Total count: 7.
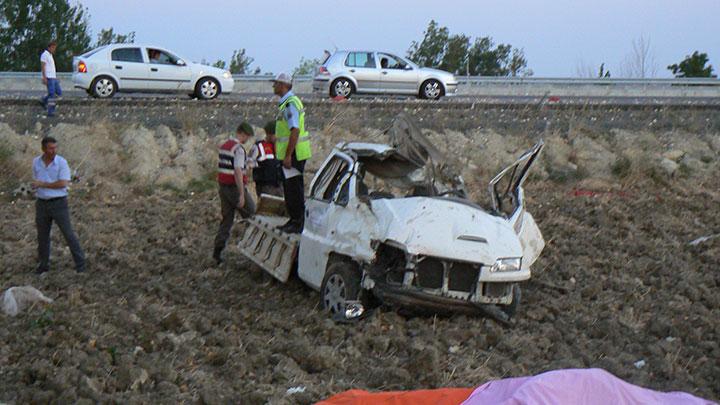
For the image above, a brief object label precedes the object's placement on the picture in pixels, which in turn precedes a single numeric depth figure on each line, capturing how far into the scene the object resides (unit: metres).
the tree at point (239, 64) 55.03
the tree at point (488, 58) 52.13
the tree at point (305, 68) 48.34
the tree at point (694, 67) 46.28
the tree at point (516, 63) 52.22
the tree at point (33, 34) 48.06
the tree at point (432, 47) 50.12
